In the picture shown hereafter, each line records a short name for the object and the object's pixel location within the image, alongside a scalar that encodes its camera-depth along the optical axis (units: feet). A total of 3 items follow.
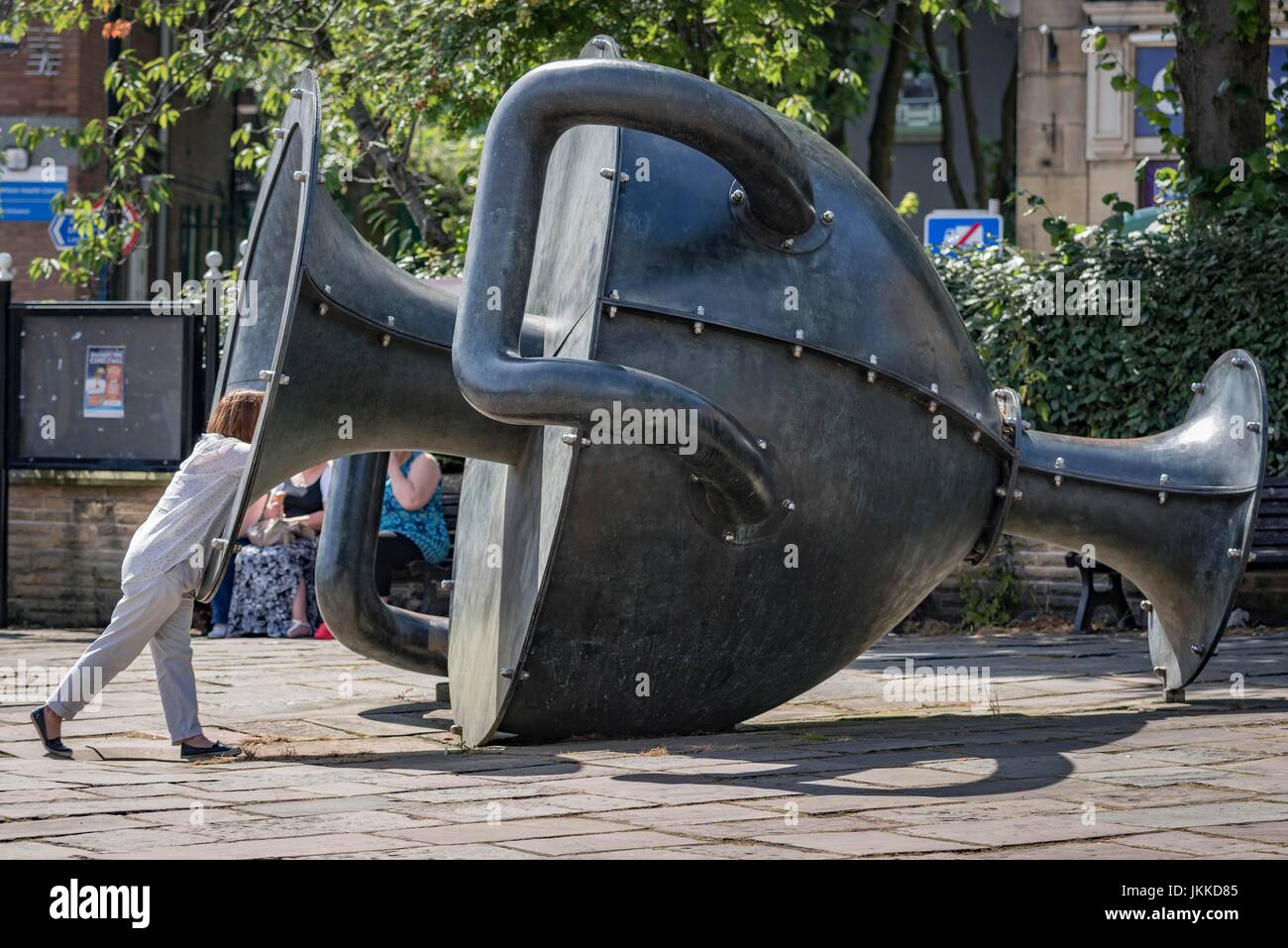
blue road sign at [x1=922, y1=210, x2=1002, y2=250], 56.13
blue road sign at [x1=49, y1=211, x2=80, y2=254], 59.16
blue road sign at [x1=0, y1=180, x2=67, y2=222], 71.87
